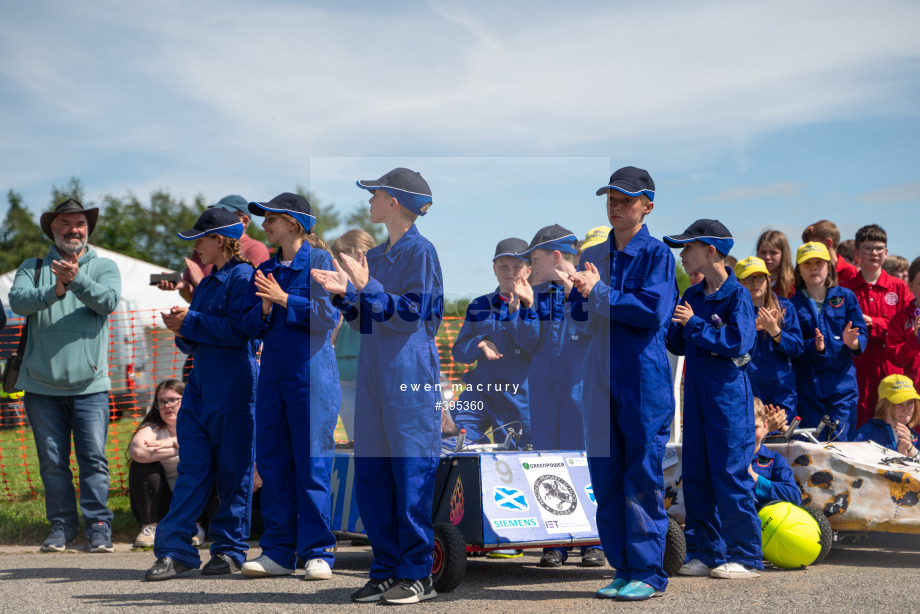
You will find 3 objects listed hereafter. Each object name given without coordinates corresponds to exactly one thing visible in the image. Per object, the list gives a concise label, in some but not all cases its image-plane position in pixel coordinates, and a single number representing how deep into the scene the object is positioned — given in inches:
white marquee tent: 748.6
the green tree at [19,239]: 1969.7
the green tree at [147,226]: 2452.0
